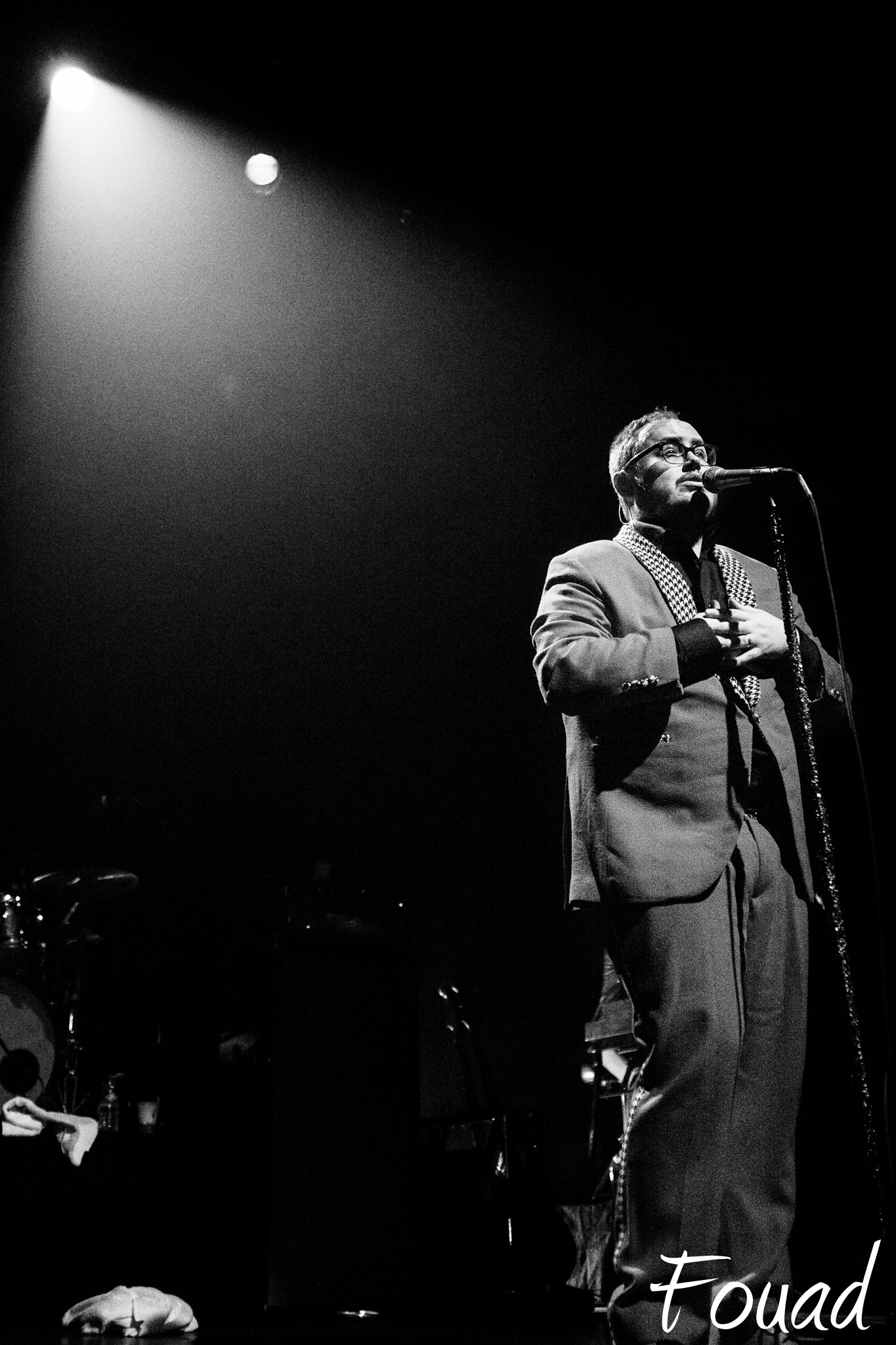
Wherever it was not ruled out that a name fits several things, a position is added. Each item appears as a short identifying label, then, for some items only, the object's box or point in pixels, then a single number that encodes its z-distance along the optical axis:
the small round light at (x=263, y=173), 4.22
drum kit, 4.19
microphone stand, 1.83
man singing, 1.74
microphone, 2.08
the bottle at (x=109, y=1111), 3.85
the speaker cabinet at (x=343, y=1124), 3.23
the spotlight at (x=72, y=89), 3.99
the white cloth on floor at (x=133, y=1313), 2.73
